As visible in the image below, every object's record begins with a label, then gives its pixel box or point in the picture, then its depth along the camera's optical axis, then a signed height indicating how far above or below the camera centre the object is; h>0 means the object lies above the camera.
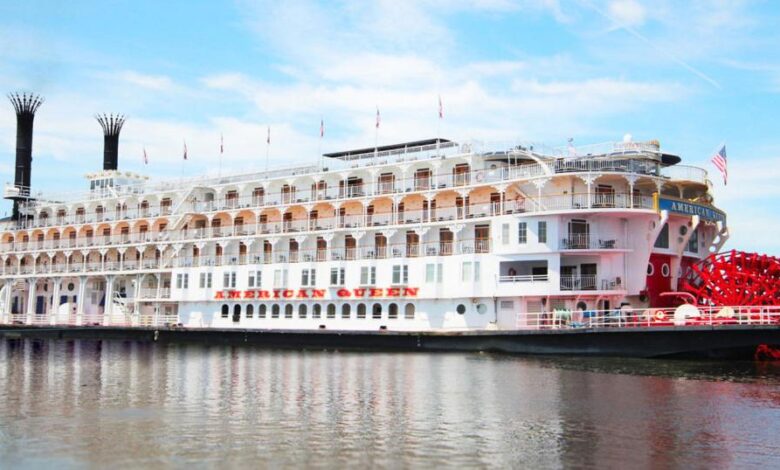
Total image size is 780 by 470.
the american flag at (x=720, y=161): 39.59 +6.52
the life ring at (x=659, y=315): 33.88 -0.45
